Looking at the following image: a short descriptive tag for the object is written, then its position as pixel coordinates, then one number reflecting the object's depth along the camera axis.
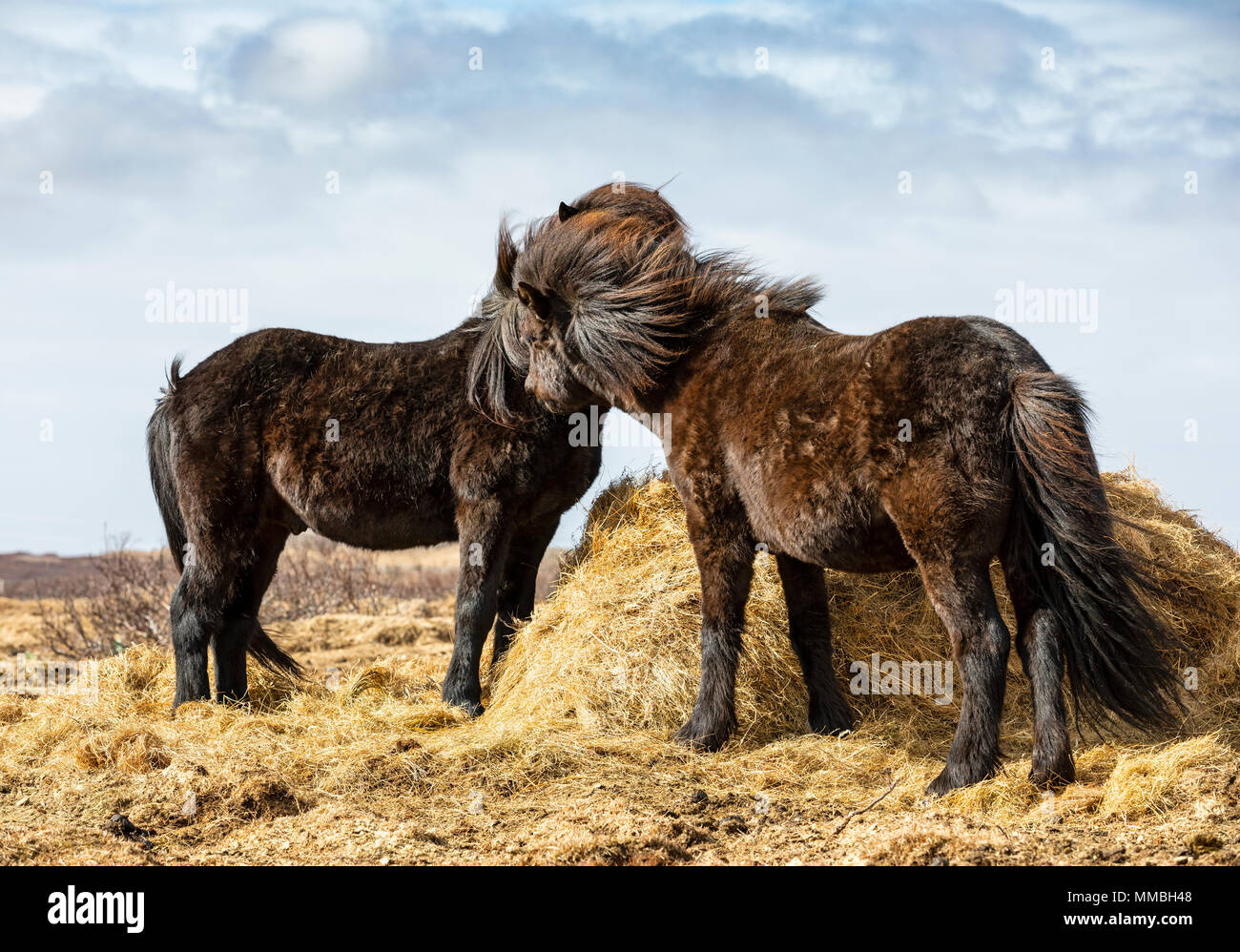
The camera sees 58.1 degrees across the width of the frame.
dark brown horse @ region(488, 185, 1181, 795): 4.75
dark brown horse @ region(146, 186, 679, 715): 6.85
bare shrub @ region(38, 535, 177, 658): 11.68
